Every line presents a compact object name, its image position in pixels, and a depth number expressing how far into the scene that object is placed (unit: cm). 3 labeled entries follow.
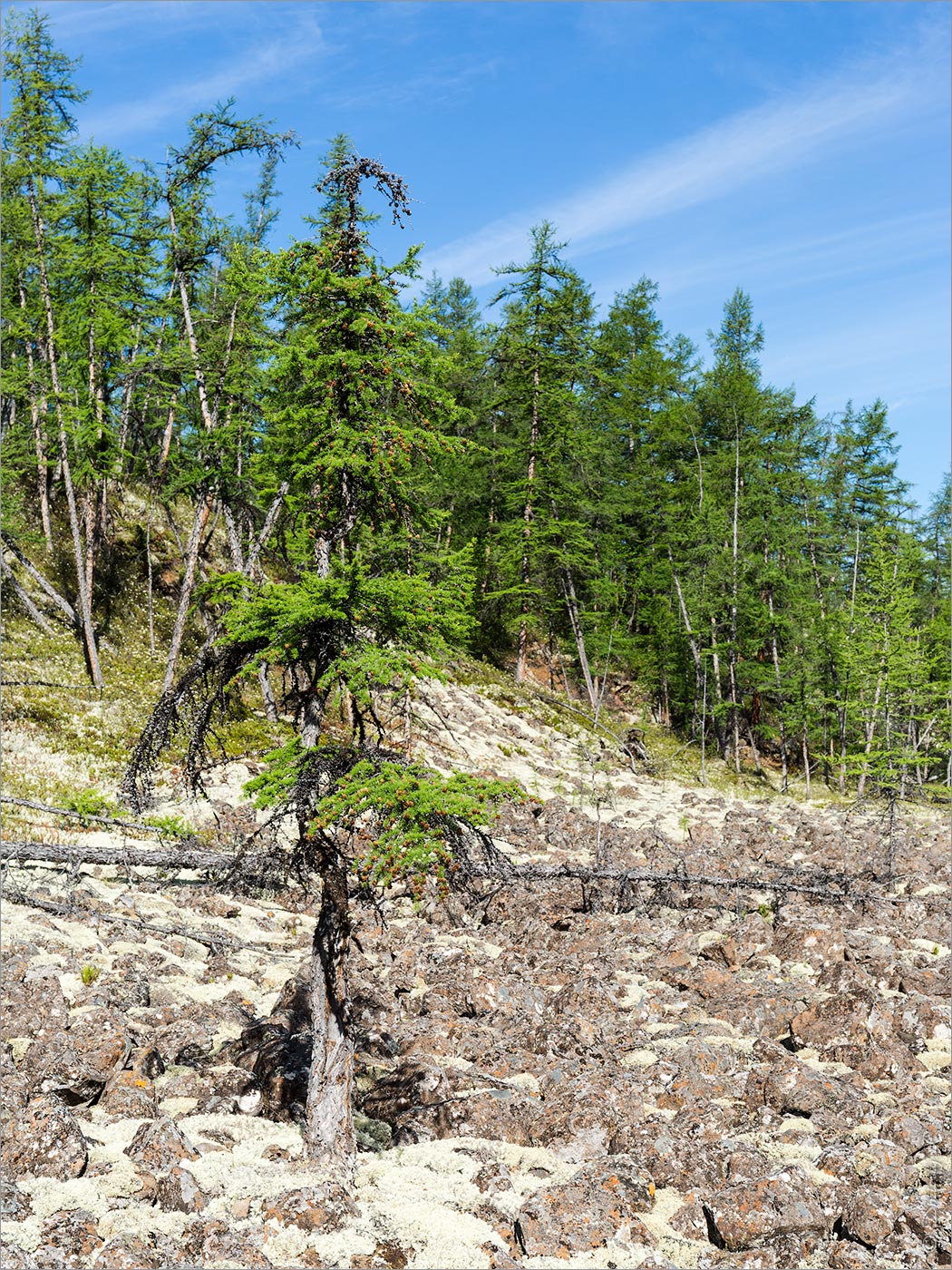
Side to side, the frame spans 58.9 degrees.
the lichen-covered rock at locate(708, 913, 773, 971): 1318
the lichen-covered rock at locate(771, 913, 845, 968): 1320
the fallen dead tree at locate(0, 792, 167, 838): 1341
